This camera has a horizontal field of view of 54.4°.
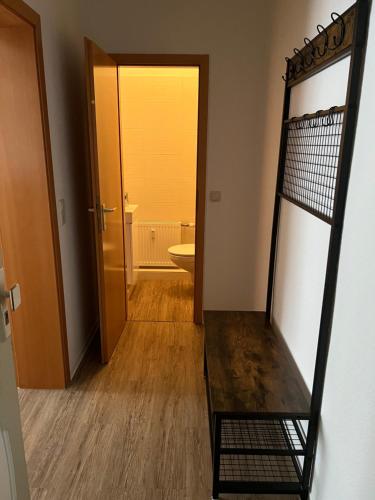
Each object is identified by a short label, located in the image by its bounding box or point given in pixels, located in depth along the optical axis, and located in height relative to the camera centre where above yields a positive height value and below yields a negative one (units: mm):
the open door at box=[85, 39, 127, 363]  2145 -253
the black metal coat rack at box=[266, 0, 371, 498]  1099 +16
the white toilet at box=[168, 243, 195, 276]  3512 -1000
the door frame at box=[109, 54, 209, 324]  2588 +205
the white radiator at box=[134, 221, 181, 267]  3975 -972
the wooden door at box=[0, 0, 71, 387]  1650 +7
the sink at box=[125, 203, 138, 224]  3523 -609
